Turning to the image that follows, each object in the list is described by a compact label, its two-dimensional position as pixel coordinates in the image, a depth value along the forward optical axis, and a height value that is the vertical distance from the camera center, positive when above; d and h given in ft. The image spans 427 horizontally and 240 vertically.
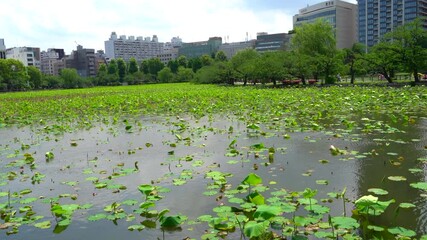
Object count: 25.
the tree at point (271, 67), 114.62 +5.60
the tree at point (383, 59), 90.48 +5.62
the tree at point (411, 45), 86.43 +8.66
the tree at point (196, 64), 263.00 +16.25
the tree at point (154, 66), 289.53 +17.52
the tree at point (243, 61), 139.44 +10.02
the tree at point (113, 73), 271.39 +12.32
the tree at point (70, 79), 250.57 +8.23
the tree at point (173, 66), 286.05 +17.04
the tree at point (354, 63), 104.00 +5.45
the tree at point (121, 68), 291.79 +16.60
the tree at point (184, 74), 237.25 +8.46
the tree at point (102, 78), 270.10 +8.46
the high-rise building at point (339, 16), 320.29 +60.32
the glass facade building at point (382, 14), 286.05 +54.66
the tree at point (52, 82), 251.60 +6.66
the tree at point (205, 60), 256.68 +18.83
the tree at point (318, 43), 111.64 +13.11
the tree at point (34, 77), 237.25 +9.87
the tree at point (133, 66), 297.00 +18.51
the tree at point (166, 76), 248.95 +8.21
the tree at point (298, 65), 109.70 +5.57
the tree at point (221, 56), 252.44 +20.90
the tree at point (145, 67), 295.07 +17.29
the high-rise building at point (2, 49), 334.24 +41.40
